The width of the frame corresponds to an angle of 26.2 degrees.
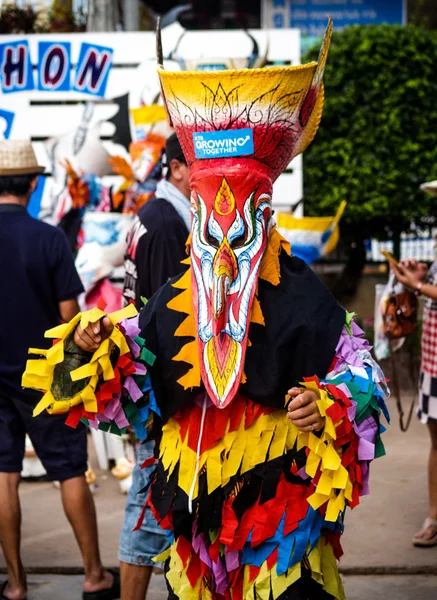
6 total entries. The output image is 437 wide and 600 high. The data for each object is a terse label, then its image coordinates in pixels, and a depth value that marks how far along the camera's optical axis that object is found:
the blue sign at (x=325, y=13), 12.01
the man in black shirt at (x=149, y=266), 3.47
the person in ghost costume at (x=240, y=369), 2.66
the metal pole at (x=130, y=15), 10.30
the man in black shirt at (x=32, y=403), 4.06
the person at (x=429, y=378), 4.55
